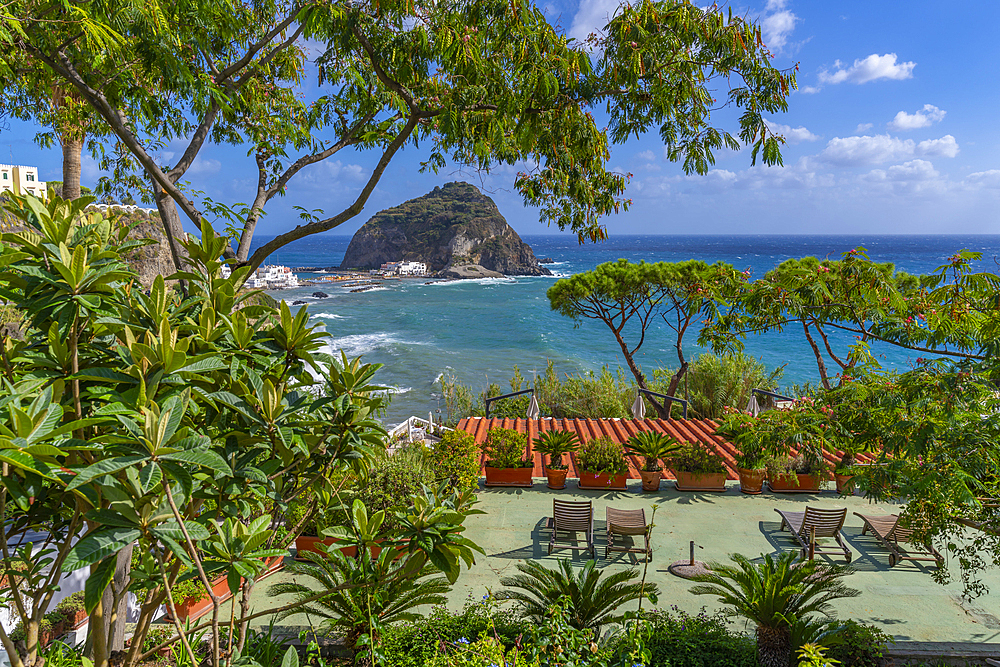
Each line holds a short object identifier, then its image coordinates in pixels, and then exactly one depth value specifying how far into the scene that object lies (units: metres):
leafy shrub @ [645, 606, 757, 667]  4.49
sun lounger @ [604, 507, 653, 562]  6.73
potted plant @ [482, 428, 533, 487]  9.20
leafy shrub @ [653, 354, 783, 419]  16.55
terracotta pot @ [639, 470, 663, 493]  9.11
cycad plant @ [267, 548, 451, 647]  4.38
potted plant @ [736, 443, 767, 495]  8.99
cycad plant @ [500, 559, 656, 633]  4.71
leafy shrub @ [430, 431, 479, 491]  7.85
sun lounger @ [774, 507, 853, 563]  6.88
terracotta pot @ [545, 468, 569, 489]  9.16
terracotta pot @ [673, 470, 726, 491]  9.10
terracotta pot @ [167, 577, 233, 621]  5.03
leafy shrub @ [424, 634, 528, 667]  3.28
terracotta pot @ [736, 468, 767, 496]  9.01
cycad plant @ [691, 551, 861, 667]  4.54
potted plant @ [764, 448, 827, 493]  8.89
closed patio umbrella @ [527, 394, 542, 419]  14.32
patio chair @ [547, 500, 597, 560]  7.05
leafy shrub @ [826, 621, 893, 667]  4.43
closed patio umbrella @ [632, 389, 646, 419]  13.95
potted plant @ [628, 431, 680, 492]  9.16
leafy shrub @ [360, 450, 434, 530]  6.22
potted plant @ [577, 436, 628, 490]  9.09
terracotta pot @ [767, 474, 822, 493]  9.03
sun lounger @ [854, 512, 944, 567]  6.68
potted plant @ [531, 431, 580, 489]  9.21
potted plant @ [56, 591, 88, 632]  4.77
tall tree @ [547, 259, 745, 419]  17.34
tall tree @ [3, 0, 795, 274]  4.53
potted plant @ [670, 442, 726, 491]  9.12
